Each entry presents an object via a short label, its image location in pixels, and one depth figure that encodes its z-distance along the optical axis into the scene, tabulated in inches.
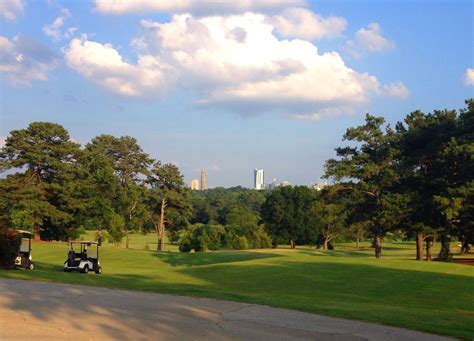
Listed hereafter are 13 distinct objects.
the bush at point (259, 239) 3255.4
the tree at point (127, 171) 2770.7
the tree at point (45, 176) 2330.2
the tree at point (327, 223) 3287.9
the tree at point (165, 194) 2933.1
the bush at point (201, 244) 2792.8
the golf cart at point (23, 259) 931.1
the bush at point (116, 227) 2449.6
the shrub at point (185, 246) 2815.0
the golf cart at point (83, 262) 1026.7
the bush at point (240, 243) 3016.7
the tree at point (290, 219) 3587.6
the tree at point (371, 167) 1784.0
